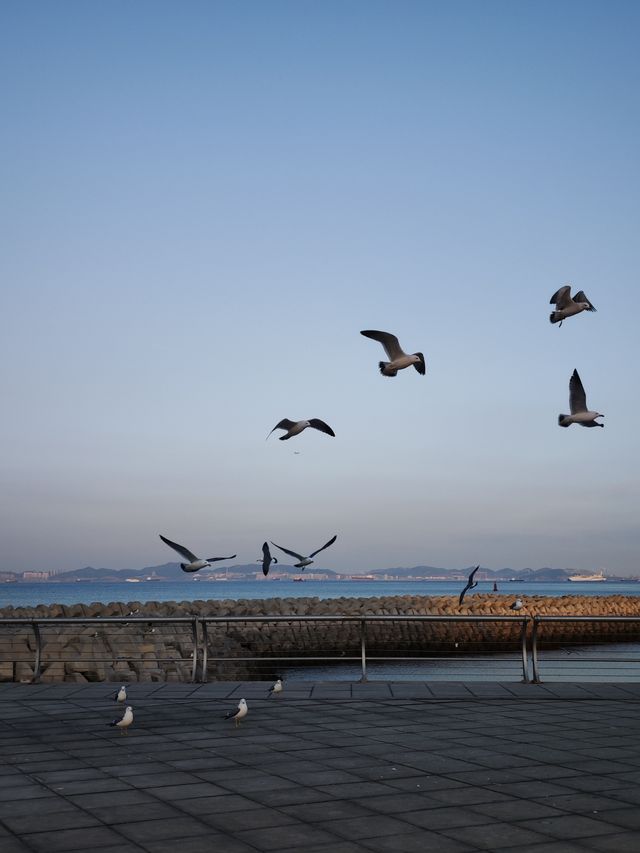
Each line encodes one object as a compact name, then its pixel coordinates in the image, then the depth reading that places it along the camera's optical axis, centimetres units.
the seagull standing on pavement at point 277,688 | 1183
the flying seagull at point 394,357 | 1313
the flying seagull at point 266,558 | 1864
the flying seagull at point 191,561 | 1548
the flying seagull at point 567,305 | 1274
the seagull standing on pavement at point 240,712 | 934
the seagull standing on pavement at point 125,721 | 875
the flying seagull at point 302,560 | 1699
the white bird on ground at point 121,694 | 1050
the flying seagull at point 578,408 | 1333
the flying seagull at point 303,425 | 1500
